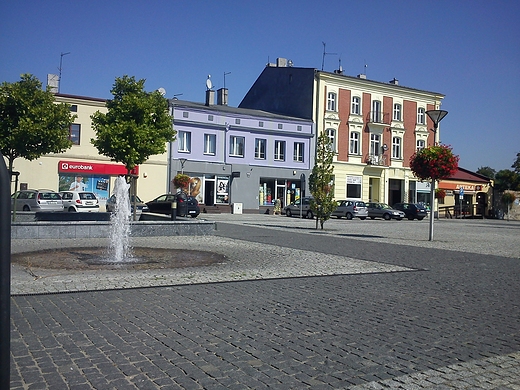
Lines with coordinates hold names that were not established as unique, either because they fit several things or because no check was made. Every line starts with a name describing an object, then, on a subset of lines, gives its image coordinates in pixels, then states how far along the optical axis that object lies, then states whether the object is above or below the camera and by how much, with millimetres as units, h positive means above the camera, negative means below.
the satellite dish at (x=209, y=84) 50719 +10733
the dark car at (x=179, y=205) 33938 -392
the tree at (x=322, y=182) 26250 +954
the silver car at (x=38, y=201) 31594 -258
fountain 13255 -766
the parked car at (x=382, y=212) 44938 -691
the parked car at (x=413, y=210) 46156 -522
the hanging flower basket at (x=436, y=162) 21922 +1700
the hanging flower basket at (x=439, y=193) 55656 +1171
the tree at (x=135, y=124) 25297 +3535
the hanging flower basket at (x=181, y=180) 40438 +1420
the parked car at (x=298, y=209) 43144 -565
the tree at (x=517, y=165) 77375 +5878
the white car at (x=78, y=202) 33375 -284
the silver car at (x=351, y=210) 43875 -565
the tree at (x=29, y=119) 19969 +2855
